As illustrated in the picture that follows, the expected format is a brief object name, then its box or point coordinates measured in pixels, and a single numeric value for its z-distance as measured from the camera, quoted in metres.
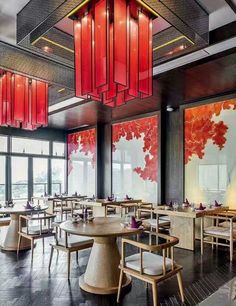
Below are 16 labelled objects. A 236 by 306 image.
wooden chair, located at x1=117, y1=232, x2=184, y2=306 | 2.64
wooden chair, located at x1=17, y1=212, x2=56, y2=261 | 4.45
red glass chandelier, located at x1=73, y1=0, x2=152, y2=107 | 2.61
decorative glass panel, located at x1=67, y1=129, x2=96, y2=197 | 9.11
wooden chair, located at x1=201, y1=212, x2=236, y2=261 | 4.46
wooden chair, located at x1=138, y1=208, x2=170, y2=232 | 5.22
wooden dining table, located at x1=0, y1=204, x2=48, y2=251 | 5.02
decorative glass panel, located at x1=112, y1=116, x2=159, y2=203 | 7.21
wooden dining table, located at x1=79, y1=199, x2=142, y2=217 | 6.37
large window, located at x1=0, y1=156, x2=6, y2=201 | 8.70
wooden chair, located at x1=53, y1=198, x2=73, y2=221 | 7.53
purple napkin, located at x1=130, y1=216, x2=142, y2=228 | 3.31
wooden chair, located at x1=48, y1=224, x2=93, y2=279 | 3.63
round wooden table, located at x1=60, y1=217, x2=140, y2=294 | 3.13
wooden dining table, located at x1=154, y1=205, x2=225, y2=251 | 4.90
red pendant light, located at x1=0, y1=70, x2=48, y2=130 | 4.34
